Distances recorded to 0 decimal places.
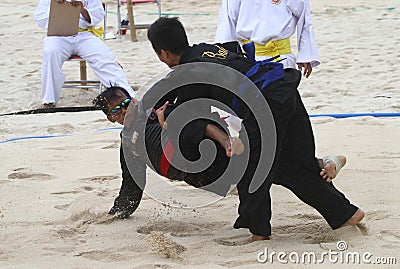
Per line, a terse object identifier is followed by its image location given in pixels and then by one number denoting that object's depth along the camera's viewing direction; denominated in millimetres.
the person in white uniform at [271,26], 8375
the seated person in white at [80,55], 12836
